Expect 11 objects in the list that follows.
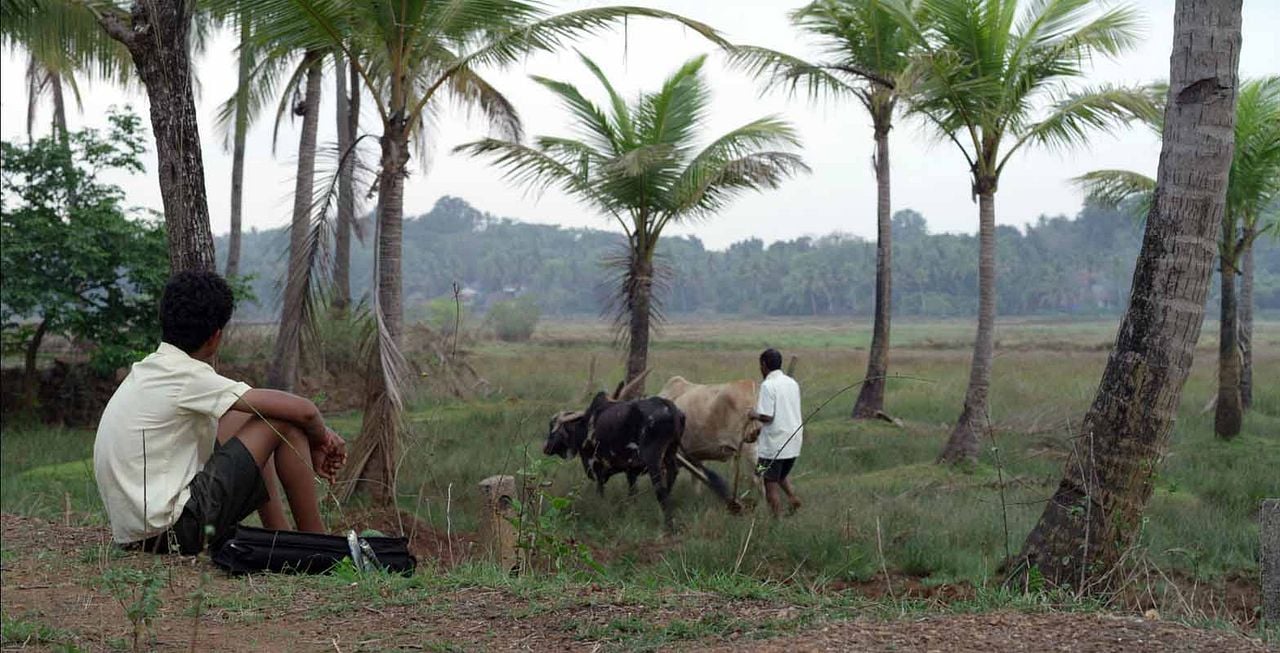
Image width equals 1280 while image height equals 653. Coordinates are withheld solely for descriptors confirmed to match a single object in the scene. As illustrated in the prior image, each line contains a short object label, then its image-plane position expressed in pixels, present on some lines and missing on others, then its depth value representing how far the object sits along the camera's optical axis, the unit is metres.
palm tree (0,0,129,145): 15.16
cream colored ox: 13.22
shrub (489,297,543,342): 60.56
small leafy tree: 17.31
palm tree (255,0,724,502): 10.66
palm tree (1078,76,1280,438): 16.88
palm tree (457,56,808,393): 17.52
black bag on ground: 6.02
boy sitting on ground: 5.62
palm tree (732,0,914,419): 17.17
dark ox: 11.88
